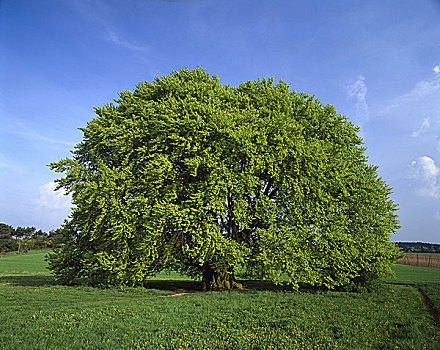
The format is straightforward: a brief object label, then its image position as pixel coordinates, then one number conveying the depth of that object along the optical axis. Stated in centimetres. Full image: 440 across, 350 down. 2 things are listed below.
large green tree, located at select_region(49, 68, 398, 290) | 1742
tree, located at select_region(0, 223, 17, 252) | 8256
